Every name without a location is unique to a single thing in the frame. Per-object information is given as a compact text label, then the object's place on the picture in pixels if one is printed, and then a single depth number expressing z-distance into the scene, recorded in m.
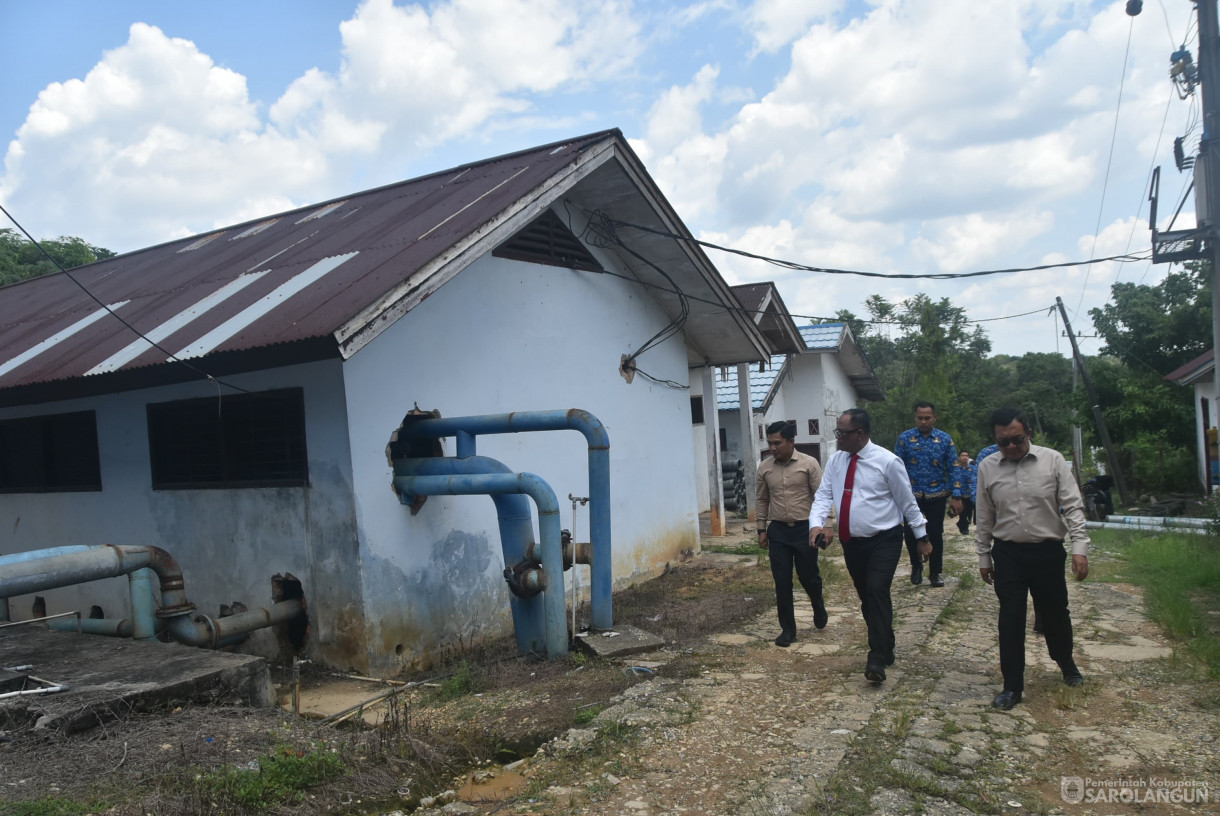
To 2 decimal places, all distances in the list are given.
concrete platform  4.65
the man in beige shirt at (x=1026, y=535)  4.79
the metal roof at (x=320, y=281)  6.00
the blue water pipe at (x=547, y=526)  6.09
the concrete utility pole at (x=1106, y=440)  20.36
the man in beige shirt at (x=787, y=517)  6.27
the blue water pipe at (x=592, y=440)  6.47
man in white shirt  5.32
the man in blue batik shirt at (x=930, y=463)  8.02
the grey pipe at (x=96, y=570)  5.46
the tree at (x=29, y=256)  20.39
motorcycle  16.61
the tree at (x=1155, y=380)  21.41
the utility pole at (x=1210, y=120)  10.61
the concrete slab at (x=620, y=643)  6.22
